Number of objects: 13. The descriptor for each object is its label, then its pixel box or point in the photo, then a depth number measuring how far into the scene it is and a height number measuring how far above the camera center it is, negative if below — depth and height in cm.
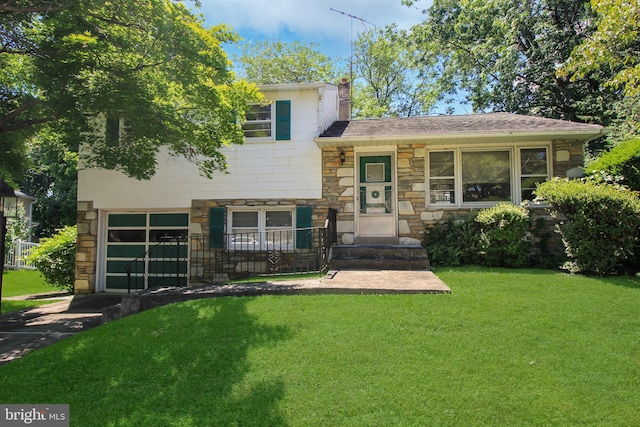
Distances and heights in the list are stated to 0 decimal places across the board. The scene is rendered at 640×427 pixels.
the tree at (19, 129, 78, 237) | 2097 +153
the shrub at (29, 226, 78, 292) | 1080 -97
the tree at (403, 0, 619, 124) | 1469 +768
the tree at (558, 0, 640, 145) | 601 +325
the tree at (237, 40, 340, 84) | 2488 +1107
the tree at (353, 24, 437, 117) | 2272 +930
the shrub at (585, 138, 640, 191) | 732 +130
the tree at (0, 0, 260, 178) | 611 +284
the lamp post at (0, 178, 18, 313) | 593 +34
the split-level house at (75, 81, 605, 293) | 902 +96
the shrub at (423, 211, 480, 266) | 804 -31
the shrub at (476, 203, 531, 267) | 763 -21
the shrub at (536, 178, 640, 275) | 658 +6
